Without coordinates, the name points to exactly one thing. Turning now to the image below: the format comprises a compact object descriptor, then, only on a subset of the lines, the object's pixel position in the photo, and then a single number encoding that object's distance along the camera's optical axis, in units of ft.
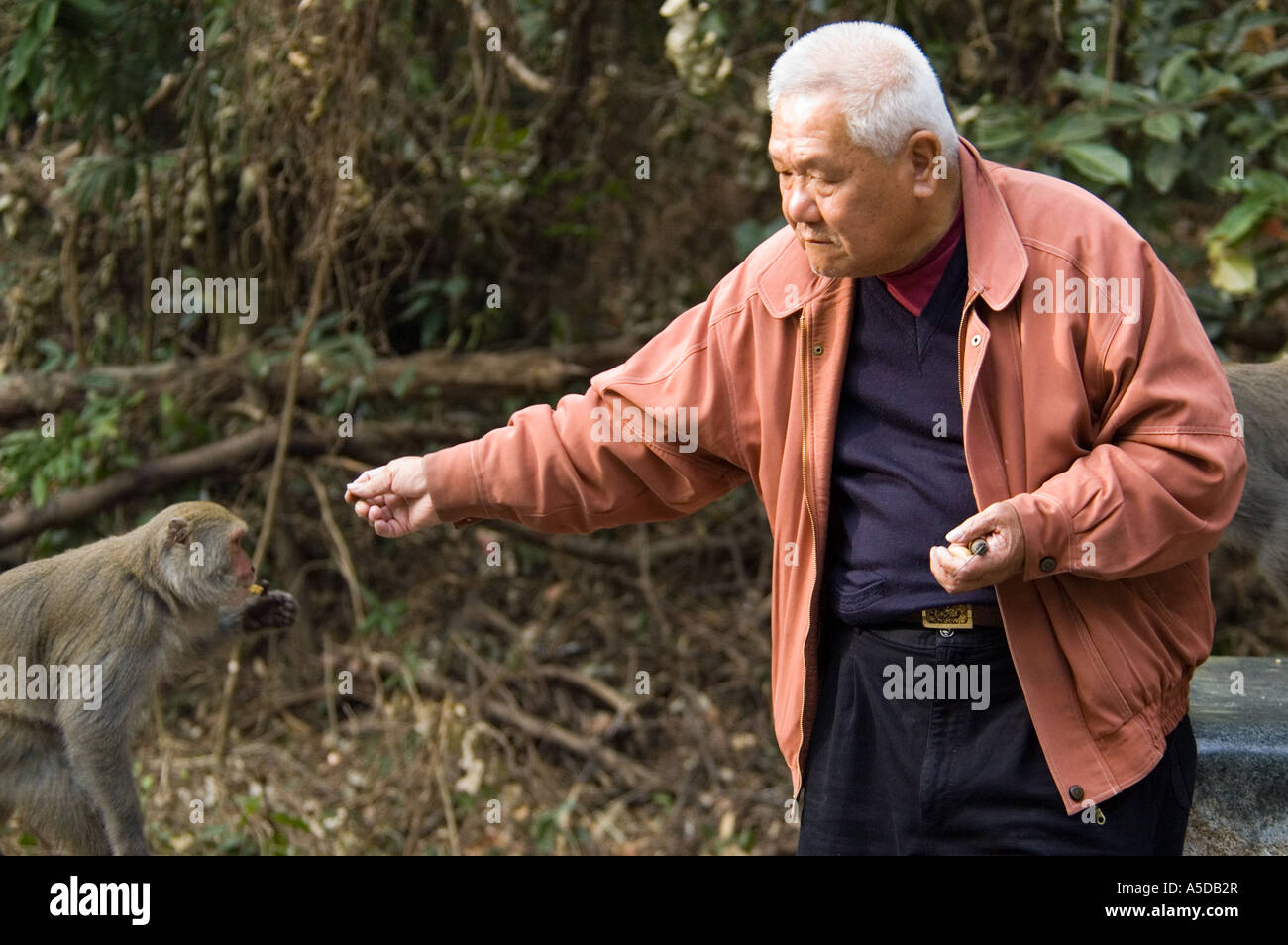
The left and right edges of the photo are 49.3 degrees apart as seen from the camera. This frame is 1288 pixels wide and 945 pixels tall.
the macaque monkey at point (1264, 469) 17.07
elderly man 8.27
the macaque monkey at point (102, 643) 13.56
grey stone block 11.28
